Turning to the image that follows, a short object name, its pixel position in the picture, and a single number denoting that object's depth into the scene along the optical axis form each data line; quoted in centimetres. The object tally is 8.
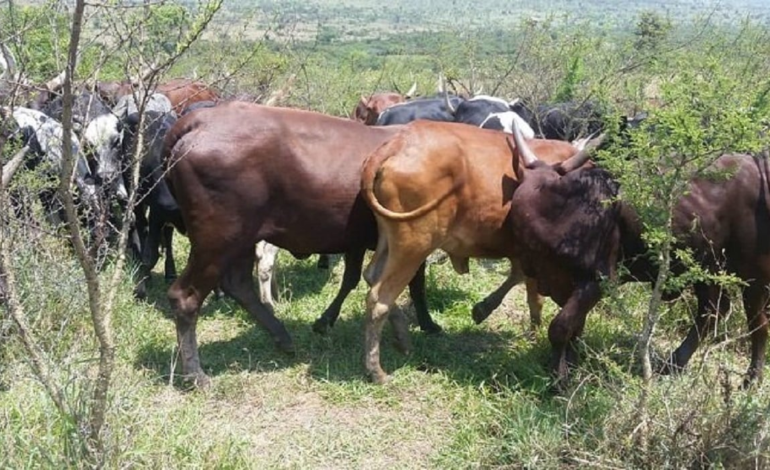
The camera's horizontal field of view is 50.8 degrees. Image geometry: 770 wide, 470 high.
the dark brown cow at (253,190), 448
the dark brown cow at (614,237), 423
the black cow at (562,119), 794
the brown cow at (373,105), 955
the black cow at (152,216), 568
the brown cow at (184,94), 830
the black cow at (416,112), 767
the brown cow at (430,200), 448
